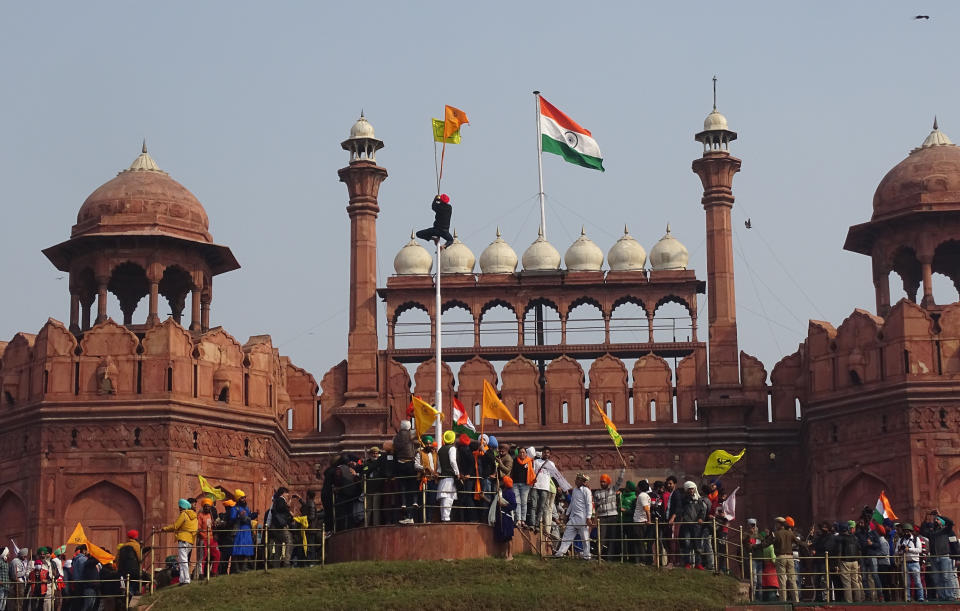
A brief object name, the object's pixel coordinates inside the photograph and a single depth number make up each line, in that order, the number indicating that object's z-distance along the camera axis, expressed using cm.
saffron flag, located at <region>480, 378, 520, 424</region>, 3706
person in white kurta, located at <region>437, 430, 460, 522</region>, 3294
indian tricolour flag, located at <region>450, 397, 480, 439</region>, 3629
